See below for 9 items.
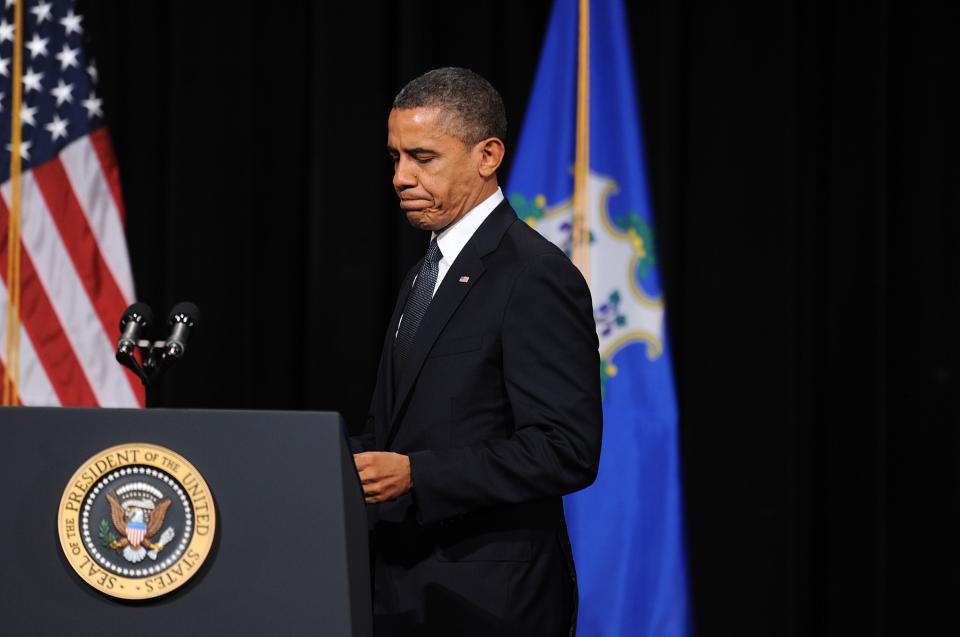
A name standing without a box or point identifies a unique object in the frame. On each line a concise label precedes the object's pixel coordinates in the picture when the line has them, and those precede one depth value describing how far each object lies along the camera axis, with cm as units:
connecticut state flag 1238
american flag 1212
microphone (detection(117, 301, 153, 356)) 1037
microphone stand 1038
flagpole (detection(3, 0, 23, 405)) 1212
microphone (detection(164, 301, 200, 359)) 1039
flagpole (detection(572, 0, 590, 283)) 1253
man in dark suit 1025
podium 989
